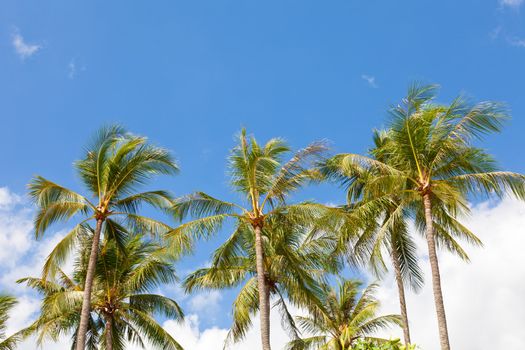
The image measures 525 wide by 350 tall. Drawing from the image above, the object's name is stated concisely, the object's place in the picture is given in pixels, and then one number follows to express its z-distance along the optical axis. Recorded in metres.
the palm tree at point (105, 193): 18.64
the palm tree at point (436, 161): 17.23
